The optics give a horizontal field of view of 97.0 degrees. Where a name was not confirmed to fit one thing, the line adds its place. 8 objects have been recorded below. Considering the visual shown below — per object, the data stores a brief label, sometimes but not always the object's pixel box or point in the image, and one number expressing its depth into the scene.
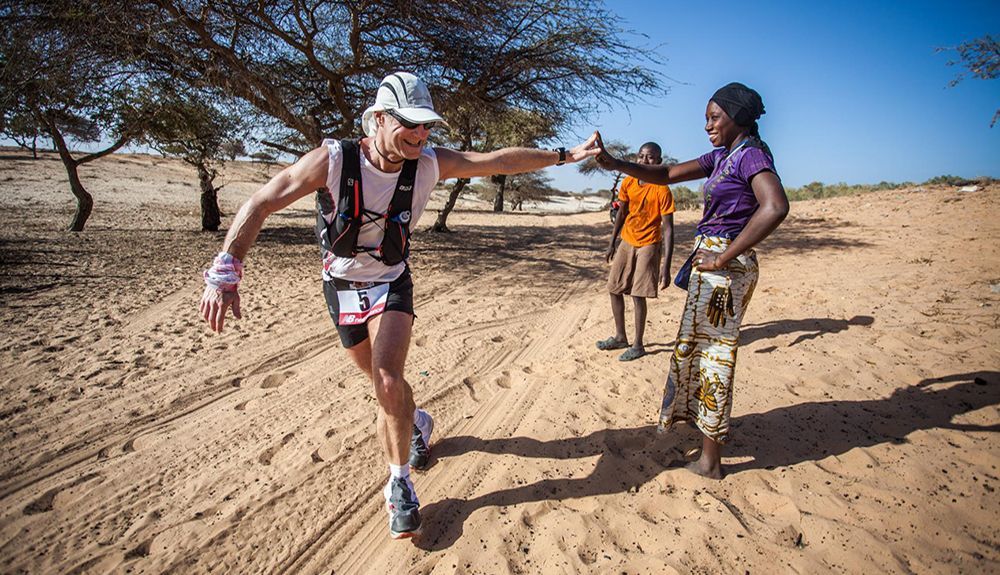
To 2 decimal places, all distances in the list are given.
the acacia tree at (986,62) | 10.19
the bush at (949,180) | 15.40
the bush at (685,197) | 28.95
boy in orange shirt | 4.14
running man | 1.95
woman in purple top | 2.21
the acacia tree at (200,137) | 9.59
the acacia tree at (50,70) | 5.68
